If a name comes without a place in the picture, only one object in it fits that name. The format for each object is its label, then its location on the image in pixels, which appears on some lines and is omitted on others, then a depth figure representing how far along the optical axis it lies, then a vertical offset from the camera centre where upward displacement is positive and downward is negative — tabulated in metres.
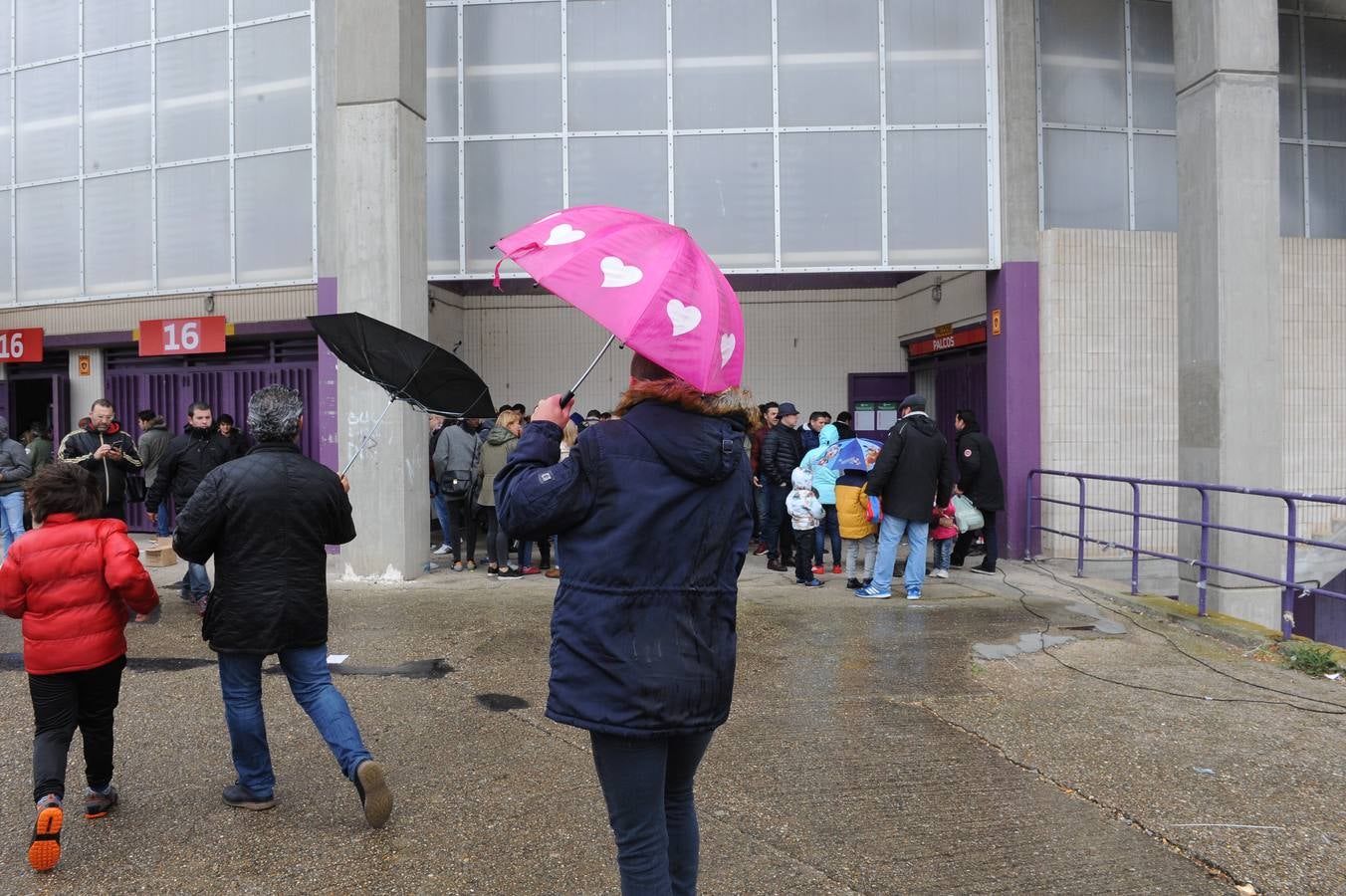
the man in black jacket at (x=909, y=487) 8.55 -0.33
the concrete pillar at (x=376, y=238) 9.45 +2.21
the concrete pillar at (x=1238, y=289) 7.98 +1.34
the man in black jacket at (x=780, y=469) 9.84 -0.18
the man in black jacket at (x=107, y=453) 8.38 +0.07
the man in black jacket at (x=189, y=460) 7.71 +0.00
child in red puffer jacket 3.63 -0.57
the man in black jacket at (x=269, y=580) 3.72 -0.49
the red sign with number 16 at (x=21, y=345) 13.70 +1.68
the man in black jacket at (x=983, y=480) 9.87 -0.32
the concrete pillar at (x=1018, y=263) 10.69 +2.11
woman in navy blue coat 2.38 -0.36
